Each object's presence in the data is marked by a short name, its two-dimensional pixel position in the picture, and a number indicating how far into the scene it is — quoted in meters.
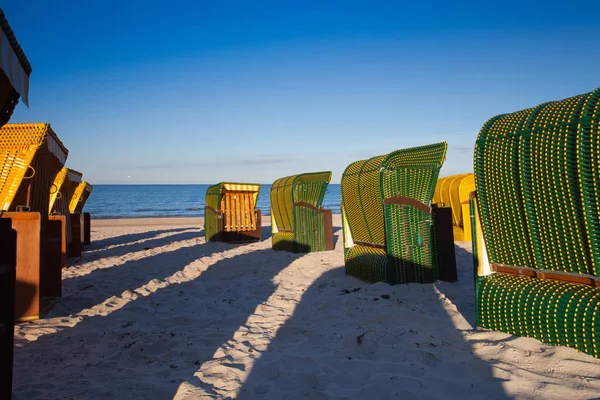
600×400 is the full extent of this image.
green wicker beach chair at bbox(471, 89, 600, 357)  3.09
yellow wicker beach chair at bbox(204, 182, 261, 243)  13.34
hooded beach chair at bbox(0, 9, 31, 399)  2.25
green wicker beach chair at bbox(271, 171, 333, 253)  9.96
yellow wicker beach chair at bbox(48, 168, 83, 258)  9.56
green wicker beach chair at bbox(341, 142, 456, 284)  5.94
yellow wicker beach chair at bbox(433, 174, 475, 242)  10.38
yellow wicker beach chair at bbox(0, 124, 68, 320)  4.85
